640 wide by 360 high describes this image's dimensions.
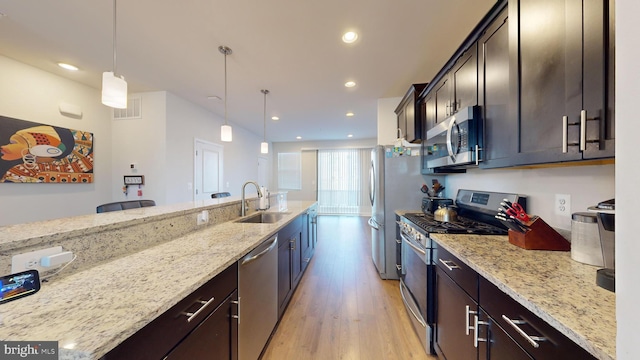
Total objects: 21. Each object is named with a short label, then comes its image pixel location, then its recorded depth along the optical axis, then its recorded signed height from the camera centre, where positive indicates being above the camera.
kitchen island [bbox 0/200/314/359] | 0.52 -0.38
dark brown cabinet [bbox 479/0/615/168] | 0.75 +0.43
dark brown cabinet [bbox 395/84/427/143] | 2.54 +0.80
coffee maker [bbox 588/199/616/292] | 0.74 -0.24
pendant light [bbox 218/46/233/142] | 2.81 +0.64
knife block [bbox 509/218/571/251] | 1.12 -0.30
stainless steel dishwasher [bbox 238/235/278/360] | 1.21 -0.77
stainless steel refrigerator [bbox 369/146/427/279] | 2.73 -0.17
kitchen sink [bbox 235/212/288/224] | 2.42 -0.42
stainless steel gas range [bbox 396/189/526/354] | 1.53 -0.47
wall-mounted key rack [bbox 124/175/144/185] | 3.49 +0.02
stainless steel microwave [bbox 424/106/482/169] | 1.47 +0.33
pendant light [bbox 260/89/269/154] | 3.33 +0.66
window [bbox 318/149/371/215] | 7.27 -0.08
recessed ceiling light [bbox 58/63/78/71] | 2.65 +1.42
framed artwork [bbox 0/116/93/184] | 2.49 +0.35
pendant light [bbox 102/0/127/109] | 1.47 +0.63
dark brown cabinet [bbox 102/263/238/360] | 0.63 -0.54
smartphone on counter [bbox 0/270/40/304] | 0.67 -0.35
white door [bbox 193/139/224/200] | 4.14 +0.24
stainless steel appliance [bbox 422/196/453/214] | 2.22 -0.24
